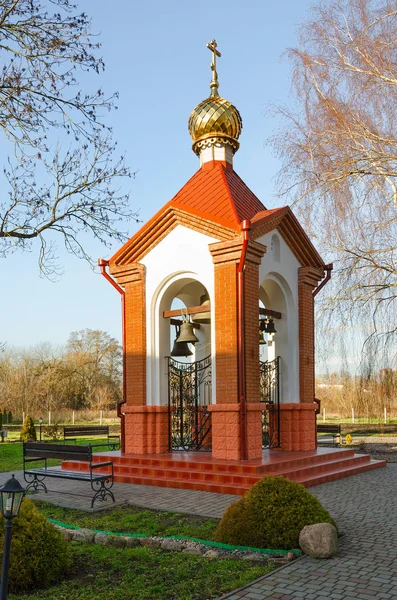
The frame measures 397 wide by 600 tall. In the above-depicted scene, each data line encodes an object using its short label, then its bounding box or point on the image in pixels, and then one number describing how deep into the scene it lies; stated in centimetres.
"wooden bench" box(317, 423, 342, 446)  1695
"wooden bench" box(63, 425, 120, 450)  1783
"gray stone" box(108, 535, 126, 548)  571
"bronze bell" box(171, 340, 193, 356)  1096
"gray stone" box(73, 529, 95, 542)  592
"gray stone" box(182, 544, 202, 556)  537
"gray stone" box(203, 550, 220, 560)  521
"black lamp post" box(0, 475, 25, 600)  366
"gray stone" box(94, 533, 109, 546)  579
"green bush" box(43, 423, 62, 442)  2139
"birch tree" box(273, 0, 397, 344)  701
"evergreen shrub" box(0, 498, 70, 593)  444
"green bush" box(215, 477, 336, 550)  540
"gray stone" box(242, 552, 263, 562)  517
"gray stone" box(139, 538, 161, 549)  564
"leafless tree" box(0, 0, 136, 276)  633
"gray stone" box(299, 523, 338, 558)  521
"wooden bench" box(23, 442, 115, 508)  831
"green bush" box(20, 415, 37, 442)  2062
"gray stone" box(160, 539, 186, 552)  552
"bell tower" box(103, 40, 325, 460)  988
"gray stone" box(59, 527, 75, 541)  605
